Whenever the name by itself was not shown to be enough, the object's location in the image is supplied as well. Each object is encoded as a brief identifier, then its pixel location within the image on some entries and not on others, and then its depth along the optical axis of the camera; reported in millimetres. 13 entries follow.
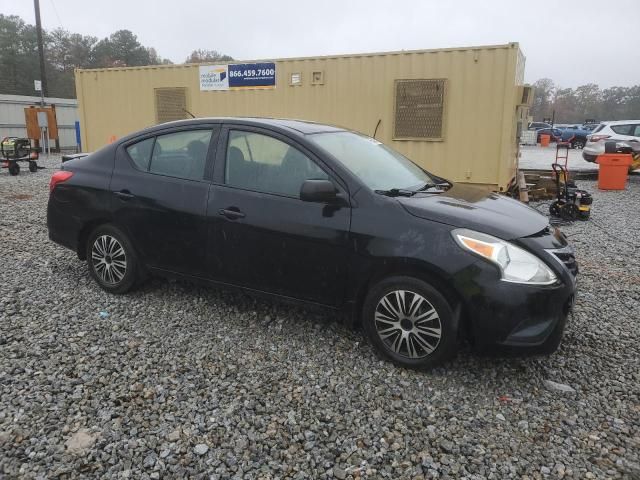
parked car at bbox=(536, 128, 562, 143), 37247
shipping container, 8289
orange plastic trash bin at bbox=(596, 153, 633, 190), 12508
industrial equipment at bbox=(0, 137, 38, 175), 13546
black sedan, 2977
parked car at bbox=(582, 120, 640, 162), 15906
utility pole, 24370
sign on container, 9688
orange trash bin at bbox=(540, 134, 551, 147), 34594
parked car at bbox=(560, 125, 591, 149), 32812
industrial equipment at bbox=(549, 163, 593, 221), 8445
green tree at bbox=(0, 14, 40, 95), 41281
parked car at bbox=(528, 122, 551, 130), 42562
